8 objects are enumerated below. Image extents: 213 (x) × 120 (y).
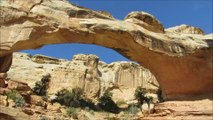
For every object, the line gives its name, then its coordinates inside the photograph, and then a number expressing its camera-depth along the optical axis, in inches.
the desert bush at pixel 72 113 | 759.8
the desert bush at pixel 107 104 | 1060.9
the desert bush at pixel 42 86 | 1102.7
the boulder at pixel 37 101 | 741.4
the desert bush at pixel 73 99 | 1011.3
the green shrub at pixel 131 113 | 825.2
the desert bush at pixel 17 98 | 627.9
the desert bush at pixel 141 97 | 1091.7
